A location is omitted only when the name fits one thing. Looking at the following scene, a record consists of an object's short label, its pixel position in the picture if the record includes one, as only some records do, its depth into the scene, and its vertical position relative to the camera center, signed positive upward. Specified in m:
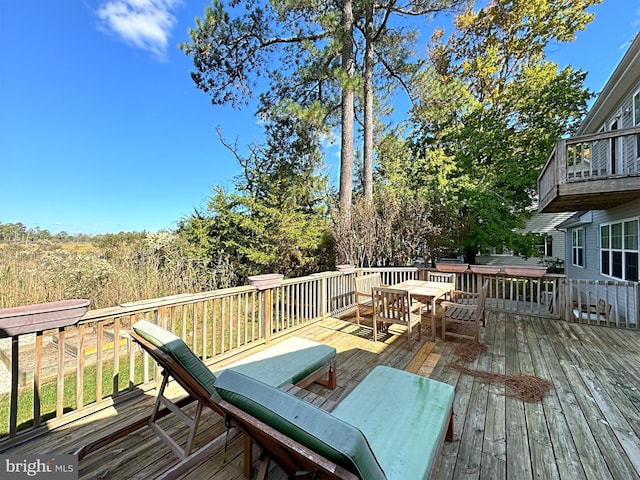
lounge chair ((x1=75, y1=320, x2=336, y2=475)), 1.77 -1.13
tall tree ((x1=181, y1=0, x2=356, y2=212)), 7.99 +5.97
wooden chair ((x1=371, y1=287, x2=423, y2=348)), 4.33 -1.08
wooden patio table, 4.47 -0.83
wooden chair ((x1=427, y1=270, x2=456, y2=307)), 6.21 -0.82
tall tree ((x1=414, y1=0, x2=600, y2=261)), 11.14 +5.73
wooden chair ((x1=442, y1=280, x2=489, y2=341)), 4.27 -1.21
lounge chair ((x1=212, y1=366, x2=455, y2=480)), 0.92 -1.01
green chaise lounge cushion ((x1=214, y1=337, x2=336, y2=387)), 2.34 -1.13
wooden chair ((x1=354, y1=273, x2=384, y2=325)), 5.22 -0.96
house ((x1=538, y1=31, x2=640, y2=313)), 5.55 +1.23
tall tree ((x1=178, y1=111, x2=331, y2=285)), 8.25 +0.65
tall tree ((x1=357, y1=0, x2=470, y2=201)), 8.51 +6.77
